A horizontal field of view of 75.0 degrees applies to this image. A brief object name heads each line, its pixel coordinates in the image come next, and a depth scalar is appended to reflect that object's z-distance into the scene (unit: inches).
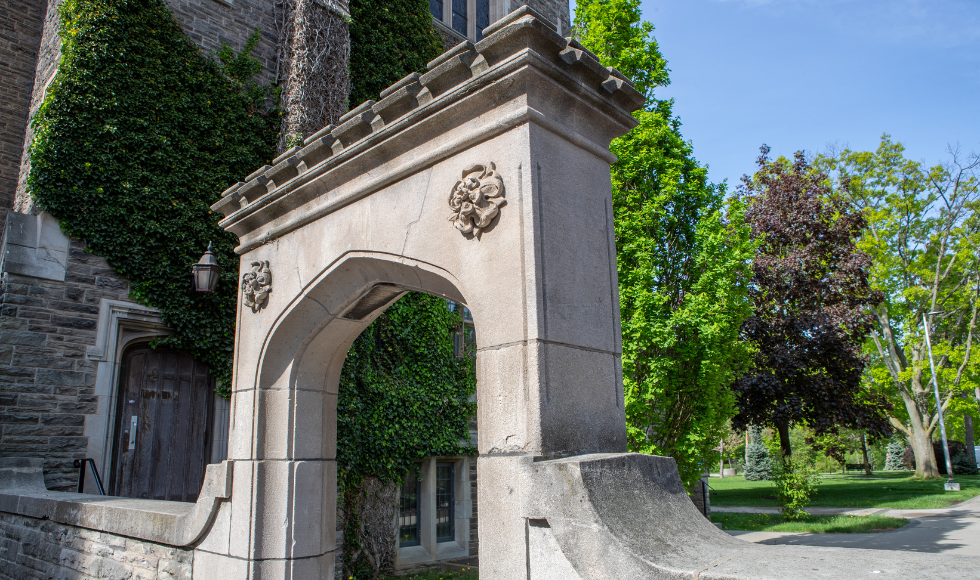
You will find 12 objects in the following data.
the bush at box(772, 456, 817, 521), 517.1
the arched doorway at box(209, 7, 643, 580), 122.6
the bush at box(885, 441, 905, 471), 1608.0
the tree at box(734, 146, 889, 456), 650.8
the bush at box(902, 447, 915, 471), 1491.0
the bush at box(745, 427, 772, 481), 1325.4
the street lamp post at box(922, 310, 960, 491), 722.2
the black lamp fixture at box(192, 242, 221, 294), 299.1
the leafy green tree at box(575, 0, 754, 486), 324.2
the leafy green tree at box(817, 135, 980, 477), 888.9
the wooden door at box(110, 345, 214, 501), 332.2
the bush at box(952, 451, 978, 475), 1100.5
